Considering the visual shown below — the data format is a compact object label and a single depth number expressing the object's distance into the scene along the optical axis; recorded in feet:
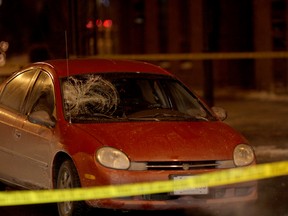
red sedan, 46.42
